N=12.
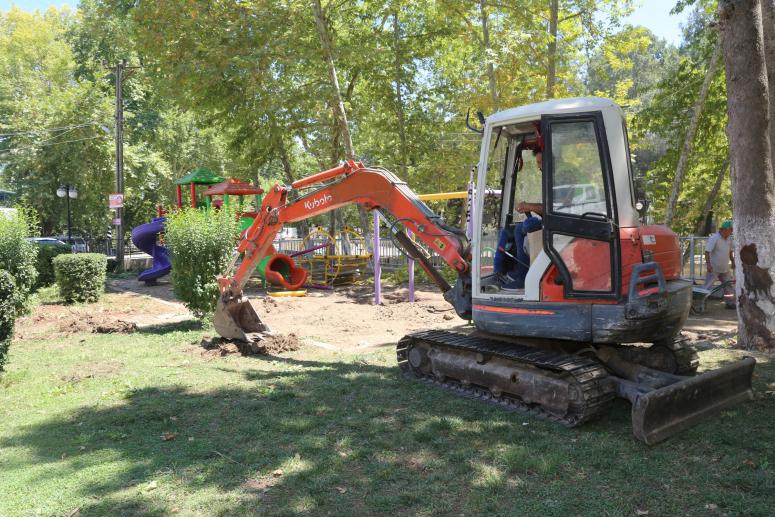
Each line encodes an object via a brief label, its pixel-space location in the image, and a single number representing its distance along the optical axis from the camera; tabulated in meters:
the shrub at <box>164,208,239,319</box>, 10.16
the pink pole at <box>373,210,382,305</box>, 13.23
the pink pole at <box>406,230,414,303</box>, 12.90
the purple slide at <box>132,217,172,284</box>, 17.64
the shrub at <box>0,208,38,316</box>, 11.45
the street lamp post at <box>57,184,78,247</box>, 25.17
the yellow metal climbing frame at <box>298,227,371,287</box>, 16.91
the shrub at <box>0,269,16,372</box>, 6.67
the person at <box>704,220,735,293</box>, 11.41
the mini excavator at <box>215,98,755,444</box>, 4.95
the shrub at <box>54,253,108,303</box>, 13.58
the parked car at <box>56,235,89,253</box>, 29.89
